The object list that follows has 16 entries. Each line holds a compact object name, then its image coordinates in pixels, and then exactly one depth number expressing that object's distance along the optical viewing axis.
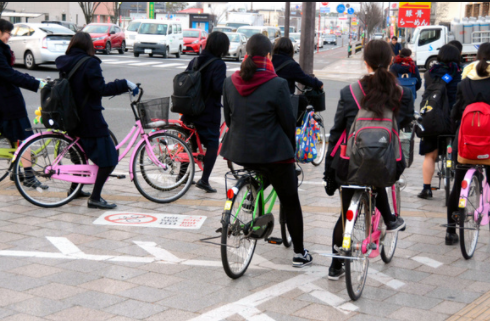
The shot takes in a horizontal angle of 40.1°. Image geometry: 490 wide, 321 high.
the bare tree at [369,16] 75.75
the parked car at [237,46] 34.00
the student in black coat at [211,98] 7.03
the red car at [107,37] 33.08
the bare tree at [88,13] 61.01
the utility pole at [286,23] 23.19
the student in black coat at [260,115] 4.51
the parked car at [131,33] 37.56
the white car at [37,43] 22.02
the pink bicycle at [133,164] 6.54
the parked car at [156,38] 33.25
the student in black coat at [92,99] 6.30
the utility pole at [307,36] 12.71
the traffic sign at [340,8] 39.62
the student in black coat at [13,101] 6.72
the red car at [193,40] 38.50
